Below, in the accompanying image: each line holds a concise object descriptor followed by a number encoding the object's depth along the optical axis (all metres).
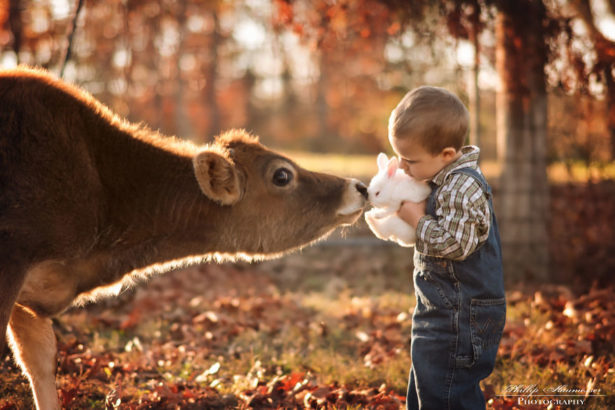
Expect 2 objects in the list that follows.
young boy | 3.41
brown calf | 3.59
